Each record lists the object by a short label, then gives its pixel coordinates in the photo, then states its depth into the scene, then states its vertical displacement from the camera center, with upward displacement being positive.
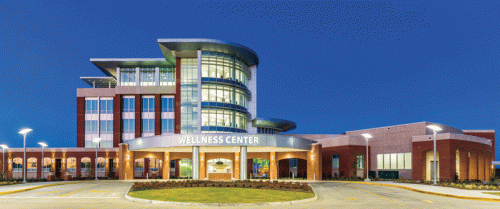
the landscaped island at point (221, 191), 20.86 -3.69
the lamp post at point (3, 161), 58.83 -4.54
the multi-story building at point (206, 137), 45.41 -0.88
